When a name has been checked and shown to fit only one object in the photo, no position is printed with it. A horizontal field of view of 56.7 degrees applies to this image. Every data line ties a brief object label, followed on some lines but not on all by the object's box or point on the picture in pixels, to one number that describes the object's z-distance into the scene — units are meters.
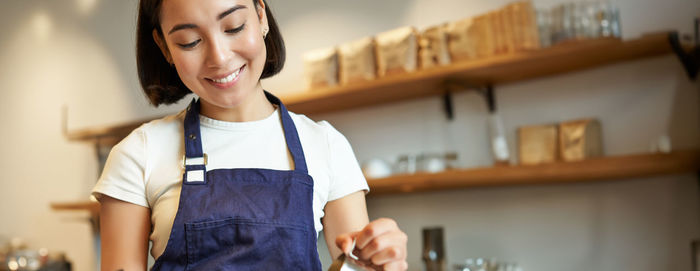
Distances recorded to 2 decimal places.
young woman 1.03
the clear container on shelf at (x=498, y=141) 2.72
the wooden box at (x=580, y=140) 2.49
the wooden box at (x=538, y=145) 2.60
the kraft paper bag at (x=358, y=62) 2.99
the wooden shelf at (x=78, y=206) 4.11
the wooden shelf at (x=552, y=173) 2.22
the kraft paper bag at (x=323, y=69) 3.14
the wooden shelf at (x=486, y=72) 2.37
